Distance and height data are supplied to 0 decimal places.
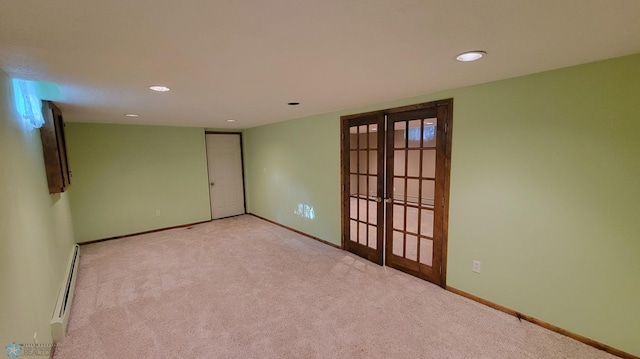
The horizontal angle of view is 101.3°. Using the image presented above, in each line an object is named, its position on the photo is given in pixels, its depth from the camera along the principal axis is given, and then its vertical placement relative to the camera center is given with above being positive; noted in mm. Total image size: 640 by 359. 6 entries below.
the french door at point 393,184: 2859 -411
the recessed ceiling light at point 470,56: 1663 +620
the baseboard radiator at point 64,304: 2174 -1395
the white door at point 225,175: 6094 -456
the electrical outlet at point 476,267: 2643 -1166
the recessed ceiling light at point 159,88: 2303 +617
